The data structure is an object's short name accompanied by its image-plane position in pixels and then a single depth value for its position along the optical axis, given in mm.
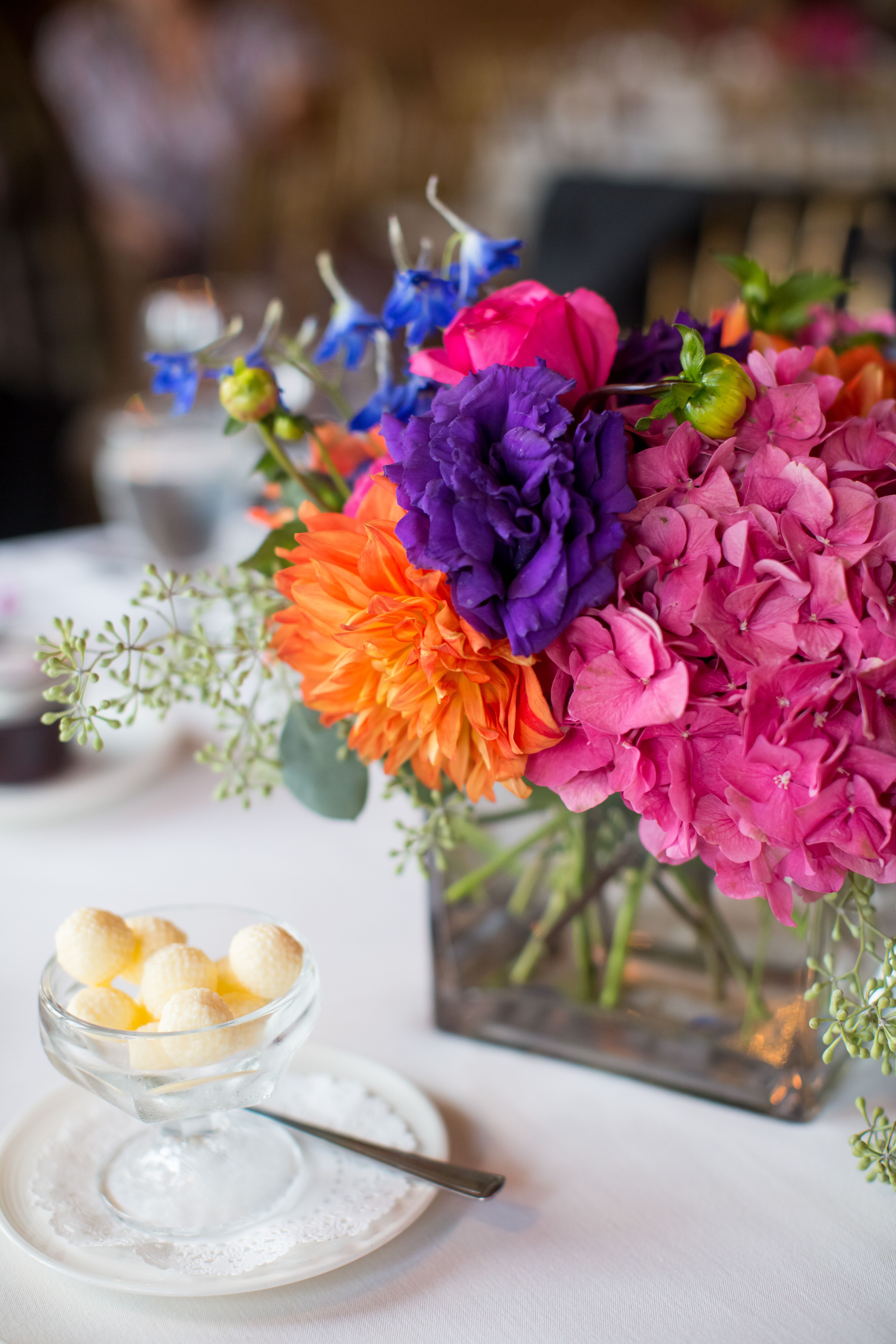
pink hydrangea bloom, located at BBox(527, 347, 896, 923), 326
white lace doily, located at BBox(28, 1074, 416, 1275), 371
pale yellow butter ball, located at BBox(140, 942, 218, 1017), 377
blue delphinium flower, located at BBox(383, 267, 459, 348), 416
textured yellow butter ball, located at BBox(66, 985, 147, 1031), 373
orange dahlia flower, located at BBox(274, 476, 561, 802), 347
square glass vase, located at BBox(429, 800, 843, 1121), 455
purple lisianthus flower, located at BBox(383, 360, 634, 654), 331
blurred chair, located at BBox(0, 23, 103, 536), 2924
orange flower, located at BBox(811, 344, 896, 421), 406
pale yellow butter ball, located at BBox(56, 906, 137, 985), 388
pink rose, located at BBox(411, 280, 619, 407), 363
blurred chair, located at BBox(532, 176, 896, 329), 1439
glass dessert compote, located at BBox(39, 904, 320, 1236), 356
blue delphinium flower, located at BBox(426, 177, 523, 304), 426
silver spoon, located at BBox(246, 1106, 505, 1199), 388
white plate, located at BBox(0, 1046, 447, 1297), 355
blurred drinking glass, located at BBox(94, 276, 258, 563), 875
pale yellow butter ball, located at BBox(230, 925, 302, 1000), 385
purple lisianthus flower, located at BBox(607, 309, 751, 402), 404
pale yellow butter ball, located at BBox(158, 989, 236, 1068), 352
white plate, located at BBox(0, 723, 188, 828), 643
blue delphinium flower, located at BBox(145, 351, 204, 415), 458
